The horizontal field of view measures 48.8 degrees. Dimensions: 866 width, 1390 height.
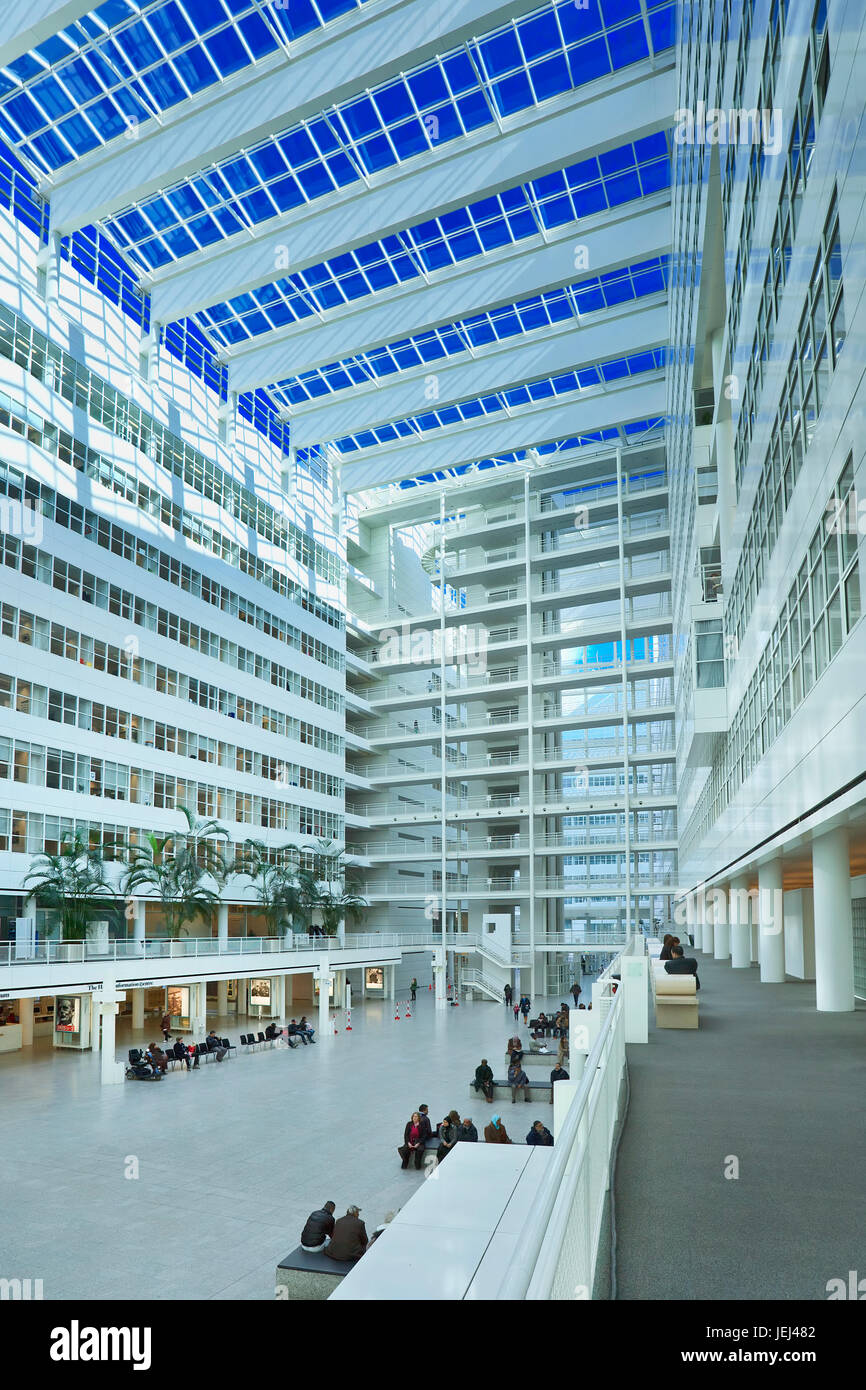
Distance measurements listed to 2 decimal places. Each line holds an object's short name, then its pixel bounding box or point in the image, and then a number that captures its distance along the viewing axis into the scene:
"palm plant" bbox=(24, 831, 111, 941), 30.84
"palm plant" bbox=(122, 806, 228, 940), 36.09
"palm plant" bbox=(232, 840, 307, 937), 44.78
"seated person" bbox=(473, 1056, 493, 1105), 24.02
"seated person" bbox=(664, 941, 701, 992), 14.93
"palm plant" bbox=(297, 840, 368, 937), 46.34
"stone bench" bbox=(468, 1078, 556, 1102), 24.38
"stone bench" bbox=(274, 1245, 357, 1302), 11.29
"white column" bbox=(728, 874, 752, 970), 29.50
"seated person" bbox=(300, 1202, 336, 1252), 12.08
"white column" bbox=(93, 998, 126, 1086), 26.56
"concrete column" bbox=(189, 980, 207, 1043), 35.75
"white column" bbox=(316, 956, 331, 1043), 37.97
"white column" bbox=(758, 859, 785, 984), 22.59
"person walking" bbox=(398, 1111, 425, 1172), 17.67
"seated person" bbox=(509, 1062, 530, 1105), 24.08
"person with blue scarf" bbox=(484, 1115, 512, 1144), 17.69
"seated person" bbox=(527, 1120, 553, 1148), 16.02
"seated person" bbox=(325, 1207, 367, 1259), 11.72
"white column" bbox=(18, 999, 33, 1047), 33.69
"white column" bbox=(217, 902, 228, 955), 41.08
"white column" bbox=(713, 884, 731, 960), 36.06
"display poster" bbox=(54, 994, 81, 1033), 33.38
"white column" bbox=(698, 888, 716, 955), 41.72
